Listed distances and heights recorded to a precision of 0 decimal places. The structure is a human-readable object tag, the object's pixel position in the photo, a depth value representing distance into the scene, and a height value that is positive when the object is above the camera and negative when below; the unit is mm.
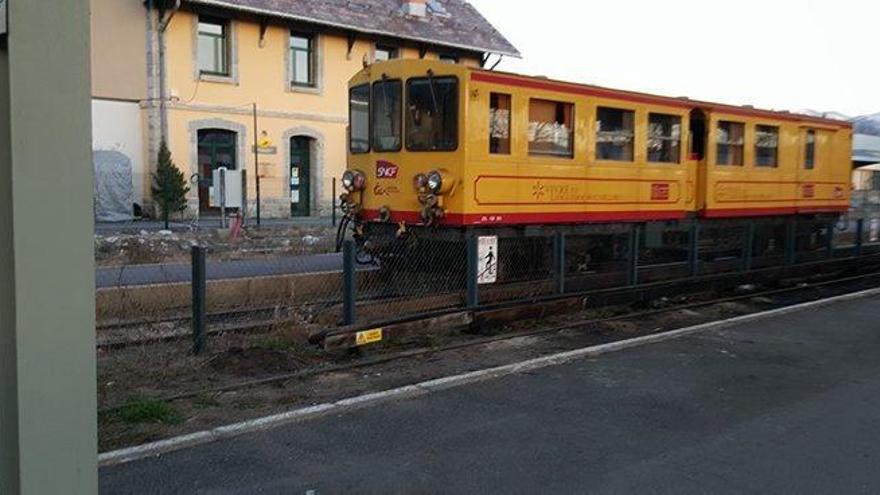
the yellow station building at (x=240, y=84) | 23984 +3626
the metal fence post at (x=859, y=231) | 16828 -548
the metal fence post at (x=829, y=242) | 16125 -745
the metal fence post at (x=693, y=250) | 12812 -737
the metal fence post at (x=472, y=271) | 9586 -820
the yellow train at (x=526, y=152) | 10391 +716
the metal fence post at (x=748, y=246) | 13688 -710
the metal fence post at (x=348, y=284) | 8641 -892
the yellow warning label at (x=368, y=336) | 8115 -1367
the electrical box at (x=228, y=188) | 22234 +324
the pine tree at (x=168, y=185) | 23875 +412
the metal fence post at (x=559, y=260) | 10563 -753
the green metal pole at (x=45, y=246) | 1886 -117
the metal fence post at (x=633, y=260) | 11688 -822
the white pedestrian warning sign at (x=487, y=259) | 9758 -695
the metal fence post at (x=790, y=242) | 14758 -692
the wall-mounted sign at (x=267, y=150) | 26484 +1633
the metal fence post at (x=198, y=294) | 8039 -937
